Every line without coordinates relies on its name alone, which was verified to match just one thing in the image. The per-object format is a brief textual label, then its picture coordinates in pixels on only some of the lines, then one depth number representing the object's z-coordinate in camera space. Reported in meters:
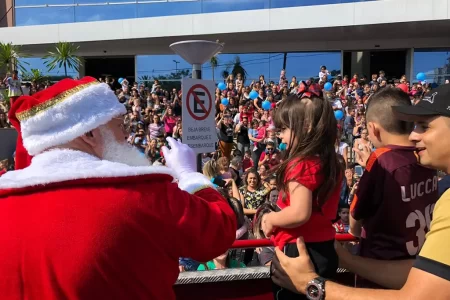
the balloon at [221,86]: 14.59
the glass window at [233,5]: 17.03
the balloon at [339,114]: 10.58
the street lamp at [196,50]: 5.09
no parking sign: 5.08
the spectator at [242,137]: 10.30
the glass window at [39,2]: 18.64
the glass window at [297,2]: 16.16
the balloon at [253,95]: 13.01
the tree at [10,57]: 17.55
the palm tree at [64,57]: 18.30
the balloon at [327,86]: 13.44
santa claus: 1.08
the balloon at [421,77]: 14.95
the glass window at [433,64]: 16.48
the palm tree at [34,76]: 17.99
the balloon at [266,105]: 11.80
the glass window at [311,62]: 18.22
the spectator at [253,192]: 5.57
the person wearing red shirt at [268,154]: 8.05
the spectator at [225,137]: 9.46
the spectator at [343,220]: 4.34
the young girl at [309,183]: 1.72
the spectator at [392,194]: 1.90
